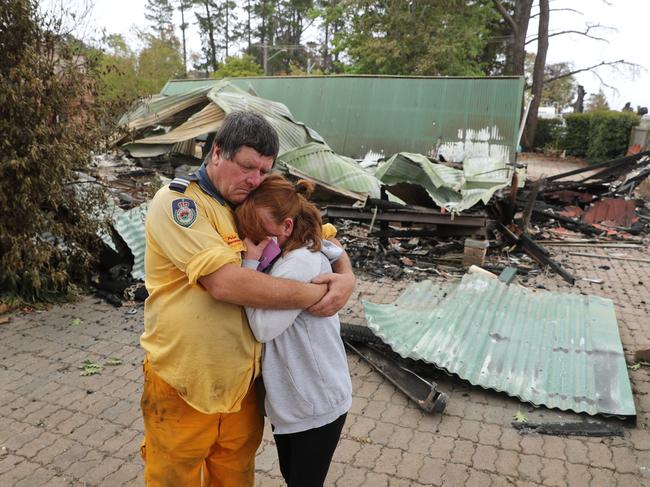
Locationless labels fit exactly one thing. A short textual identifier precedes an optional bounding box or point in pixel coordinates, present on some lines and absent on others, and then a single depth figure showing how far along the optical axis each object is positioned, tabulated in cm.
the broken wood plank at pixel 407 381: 352
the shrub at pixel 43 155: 462
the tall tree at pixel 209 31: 4353
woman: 163
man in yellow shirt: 155
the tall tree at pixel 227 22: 4375
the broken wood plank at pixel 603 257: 802
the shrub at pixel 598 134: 2219
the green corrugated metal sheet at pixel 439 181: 740
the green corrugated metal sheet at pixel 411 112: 1199
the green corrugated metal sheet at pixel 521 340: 358
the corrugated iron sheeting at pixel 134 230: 589
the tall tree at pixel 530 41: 2370
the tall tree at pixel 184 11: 4403
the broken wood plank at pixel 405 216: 727
